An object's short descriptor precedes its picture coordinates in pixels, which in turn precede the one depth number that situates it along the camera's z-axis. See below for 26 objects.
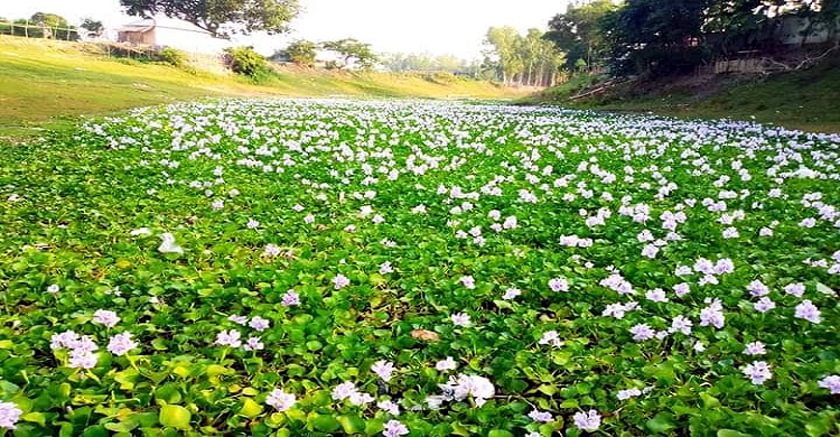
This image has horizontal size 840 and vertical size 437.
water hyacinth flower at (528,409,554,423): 2.15
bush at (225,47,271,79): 43.25
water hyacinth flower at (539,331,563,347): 2.68
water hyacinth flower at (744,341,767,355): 2.52
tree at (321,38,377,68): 67.19
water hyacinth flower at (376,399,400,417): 2.21
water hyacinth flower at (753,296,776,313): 2.92
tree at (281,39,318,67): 60.41
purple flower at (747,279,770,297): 3.07
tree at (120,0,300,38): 60.88
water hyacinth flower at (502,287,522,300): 3.19
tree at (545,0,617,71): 41.84
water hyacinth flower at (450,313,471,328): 2.94
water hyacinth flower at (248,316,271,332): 2.78
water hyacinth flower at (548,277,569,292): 3.27
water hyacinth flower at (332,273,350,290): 3.32
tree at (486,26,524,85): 89.81
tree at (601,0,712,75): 22.05
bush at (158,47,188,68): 38.44
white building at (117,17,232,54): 51.22
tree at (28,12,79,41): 45.38
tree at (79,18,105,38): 67.12
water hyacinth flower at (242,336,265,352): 2.61
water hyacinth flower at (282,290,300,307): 3.08
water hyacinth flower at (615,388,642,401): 2.22
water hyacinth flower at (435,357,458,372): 2.46
